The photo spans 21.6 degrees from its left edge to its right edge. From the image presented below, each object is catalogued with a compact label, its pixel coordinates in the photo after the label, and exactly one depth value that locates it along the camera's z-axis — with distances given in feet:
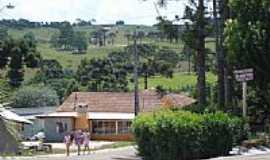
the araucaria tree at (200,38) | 121.29
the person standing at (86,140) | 146.20
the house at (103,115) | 233.35
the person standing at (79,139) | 140.77
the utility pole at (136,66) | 177.27
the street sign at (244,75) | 81.55
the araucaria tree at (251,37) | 88.01
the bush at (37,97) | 291.99
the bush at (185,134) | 72.49
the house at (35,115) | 245.20
